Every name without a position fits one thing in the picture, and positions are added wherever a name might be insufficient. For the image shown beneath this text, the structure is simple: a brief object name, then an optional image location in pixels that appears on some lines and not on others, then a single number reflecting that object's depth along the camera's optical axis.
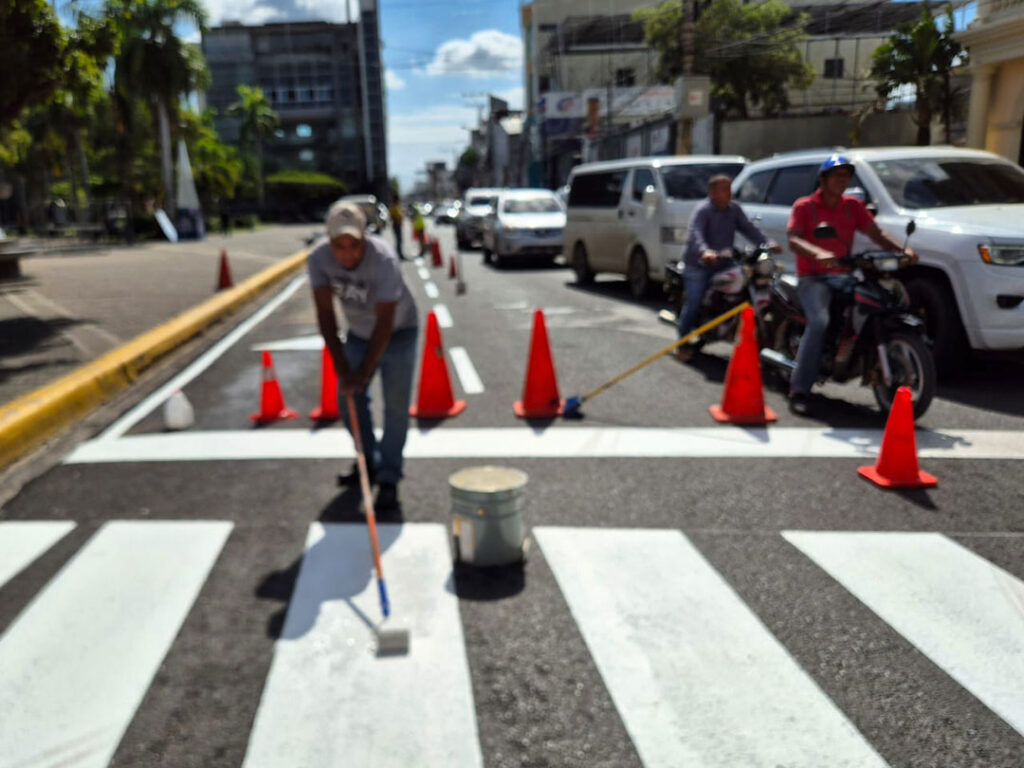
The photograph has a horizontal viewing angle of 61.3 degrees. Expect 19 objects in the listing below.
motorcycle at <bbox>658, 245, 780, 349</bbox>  7.78
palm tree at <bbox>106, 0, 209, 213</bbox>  38.22
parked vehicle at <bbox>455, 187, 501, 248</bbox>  28.97
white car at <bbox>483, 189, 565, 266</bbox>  20.03
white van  12.59
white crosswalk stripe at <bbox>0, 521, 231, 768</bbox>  2.87
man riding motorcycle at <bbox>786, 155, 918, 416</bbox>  6.52
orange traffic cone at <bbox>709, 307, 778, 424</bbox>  6.49
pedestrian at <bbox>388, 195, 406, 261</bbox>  22.11
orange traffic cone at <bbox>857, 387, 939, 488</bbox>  4.95
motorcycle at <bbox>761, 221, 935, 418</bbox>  6.04
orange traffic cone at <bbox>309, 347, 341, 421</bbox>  6.93
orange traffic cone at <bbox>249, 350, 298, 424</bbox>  6.95
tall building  106.25
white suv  6.89
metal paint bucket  3.87
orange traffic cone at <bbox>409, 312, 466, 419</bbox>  6.93
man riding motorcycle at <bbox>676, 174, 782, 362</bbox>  8.28
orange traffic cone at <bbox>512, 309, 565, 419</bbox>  6.87
